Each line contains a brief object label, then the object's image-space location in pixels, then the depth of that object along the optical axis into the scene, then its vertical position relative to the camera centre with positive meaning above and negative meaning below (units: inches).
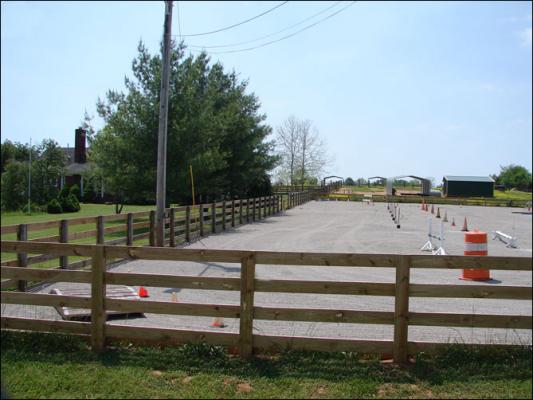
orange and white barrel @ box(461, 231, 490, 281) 354.6 -38.3
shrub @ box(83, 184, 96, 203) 1475.3 -45.1
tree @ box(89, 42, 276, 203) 863.7 +77.9
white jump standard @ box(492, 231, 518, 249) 410.5 -48.1
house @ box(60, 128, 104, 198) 1486.2 +67.3
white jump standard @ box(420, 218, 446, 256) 514.9 -65.6
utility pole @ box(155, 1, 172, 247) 553.9 +45.4
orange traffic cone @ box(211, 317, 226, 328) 250.8 -69.7
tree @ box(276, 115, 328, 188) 2682.1 +127.9
